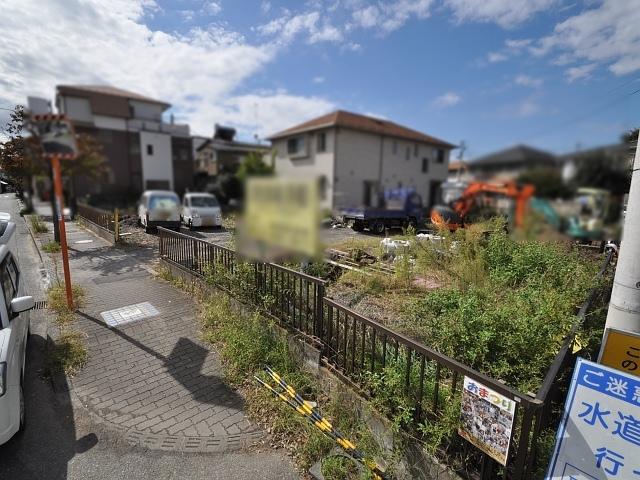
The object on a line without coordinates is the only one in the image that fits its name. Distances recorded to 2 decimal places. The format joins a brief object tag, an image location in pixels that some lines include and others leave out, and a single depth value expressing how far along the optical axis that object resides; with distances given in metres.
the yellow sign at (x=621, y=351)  2.31
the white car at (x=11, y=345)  2.84
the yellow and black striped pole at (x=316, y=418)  2.81
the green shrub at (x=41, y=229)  7.22
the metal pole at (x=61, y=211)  2.40
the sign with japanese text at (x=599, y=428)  1.91
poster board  2.16
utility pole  2.15
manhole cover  5.49
